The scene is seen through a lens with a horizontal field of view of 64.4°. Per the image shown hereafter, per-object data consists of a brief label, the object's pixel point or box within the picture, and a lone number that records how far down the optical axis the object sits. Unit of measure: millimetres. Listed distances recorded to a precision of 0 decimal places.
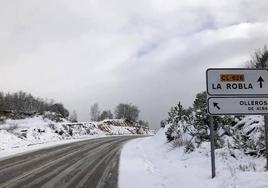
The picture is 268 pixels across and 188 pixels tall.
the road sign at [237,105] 6705
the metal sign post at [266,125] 6502
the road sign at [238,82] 6758
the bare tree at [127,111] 88557
